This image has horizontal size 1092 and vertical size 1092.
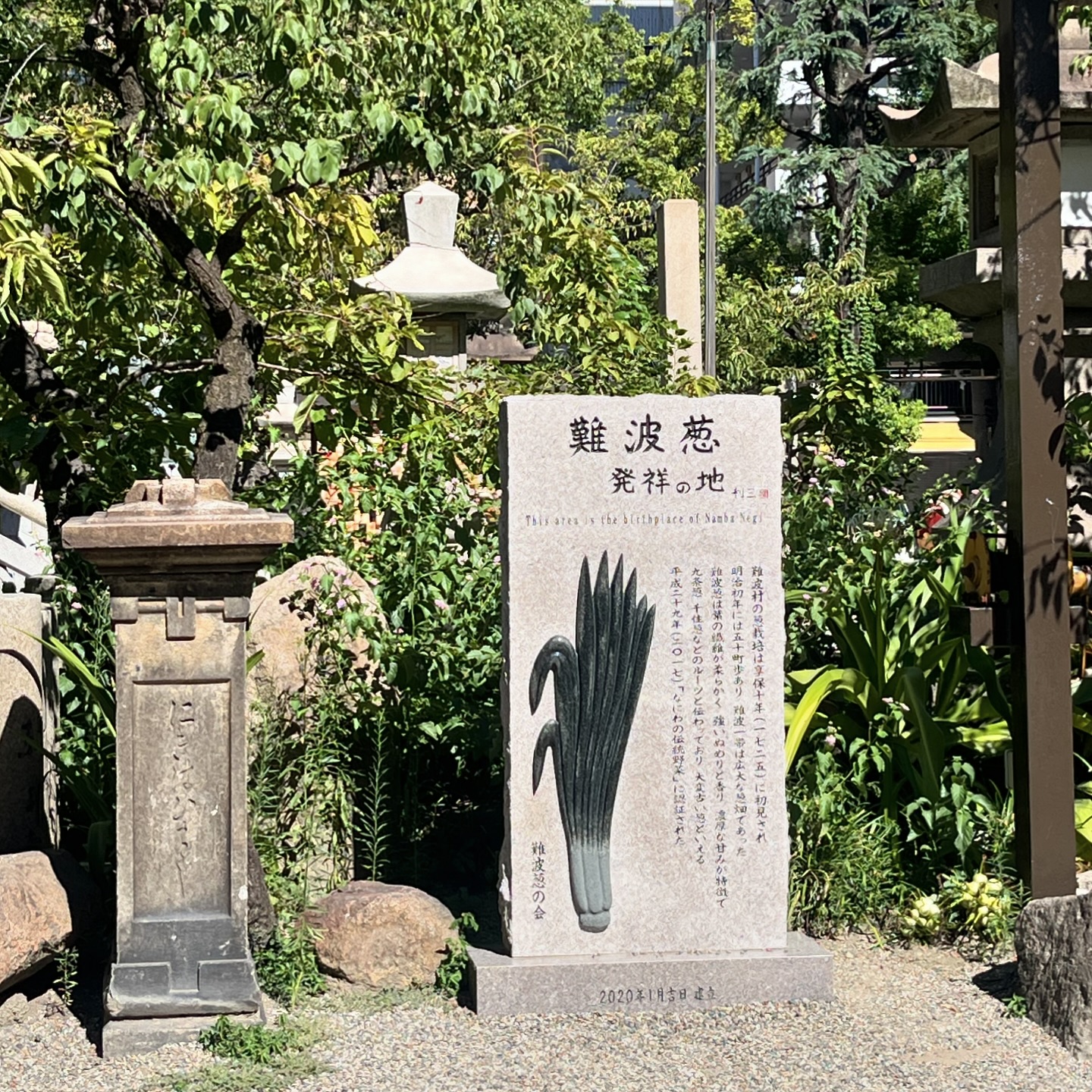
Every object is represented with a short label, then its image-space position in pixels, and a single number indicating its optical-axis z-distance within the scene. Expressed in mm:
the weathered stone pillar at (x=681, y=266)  10039
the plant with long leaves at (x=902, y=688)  5250
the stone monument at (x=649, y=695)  4508
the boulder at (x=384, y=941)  4551
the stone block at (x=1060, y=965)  4008
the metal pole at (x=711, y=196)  14422
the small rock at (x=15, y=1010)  4344
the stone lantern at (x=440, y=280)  8562
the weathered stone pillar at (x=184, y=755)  4160
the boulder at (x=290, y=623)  5414
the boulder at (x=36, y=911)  4234
